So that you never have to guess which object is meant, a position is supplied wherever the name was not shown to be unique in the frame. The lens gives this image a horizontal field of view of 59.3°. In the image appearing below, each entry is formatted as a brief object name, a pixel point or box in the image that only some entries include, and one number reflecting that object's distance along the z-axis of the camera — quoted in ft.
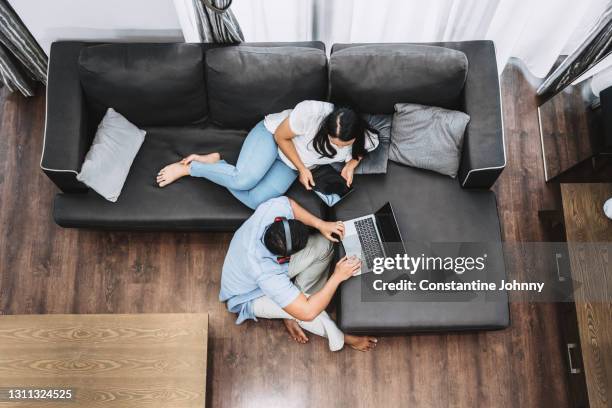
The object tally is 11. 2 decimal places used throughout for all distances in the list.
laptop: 8.24
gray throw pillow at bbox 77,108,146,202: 8.23
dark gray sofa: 8.09
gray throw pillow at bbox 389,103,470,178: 8.31
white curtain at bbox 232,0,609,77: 8.89
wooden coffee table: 7.44
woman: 7.87
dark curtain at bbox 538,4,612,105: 9.14
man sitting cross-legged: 7.39
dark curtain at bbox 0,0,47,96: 8.76
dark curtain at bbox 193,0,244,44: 7.52
